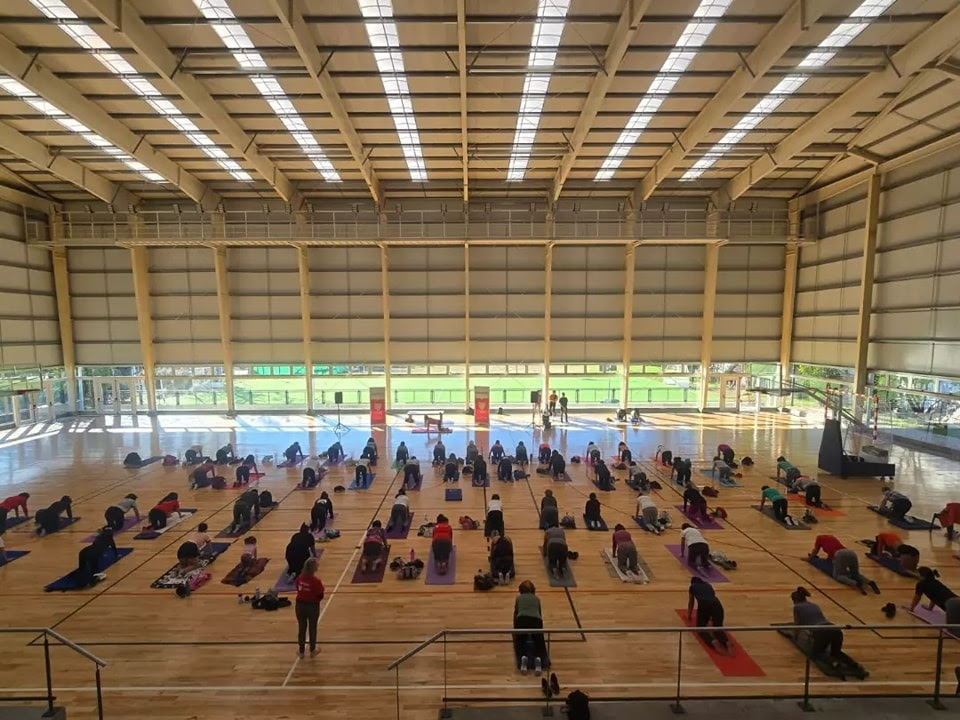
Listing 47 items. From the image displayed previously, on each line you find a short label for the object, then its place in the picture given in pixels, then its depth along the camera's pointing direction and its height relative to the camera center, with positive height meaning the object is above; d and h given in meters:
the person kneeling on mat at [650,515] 12.95 -4.95
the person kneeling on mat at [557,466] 17.67 -4.95
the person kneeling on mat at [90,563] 10.27 -4.96
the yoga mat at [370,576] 10.38 -5.34
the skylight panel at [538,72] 14.68 +9.26
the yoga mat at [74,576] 10.14 -5.36
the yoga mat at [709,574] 10.48 -5.34
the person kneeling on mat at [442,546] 10.57 -4.72
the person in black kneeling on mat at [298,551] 9.81 -4.49
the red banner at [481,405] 27.59 -4.26
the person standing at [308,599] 7.41 -4.13
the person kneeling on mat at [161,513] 13.10 -4.99
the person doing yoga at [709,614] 7.96 -4.70
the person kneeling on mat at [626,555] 10.43 -4.86
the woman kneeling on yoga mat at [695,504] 13.69 -4.96
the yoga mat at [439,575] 10.27 -5.31
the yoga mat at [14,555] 11.59 -5.47
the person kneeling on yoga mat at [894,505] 13.55 -4.98
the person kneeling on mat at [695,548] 10.66 -4.81
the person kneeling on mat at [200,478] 16.70 -5.12
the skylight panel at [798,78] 14.56 +9.20
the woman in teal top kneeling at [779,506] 13.47 -4.90
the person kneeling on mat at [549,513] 12.25 -4.67
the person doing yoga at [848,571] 9.91 -5.02
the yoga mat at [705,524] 13.35 -5.40
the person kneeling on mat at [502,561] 10.18 -4.86
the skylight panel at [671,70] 14.71 +9.35
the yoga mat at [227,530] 12.88 -5.42
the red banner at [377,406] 28.03 -4.39
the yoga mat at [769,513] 13.25 -5.36
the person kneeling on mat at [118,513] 12.83 -4.91
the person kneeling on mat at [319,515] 12.67 -4.86
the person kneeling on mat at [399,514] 12.87 -4.90
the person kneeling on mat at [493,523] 12.22 -4.86
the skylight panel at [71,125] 17.59 +8.68
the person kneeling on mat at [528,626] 7.30 -4.52
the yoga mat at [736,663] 7.33 -5.16
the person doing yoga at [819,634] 7.29 -4.62
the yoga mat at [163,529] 12.80 -5.43
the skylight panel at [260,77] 14.38 +9.11
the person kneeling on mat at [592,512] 13.21 -4.96
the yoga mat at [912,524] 13.17 -5.34
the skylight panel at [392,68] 14.62 +9.33
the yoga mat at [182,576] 10.17 -5.32
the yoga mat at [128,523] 12.79 -5.47
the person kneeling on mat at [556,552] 10.45 -4.80
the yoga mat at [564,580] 10.16 -5.30
